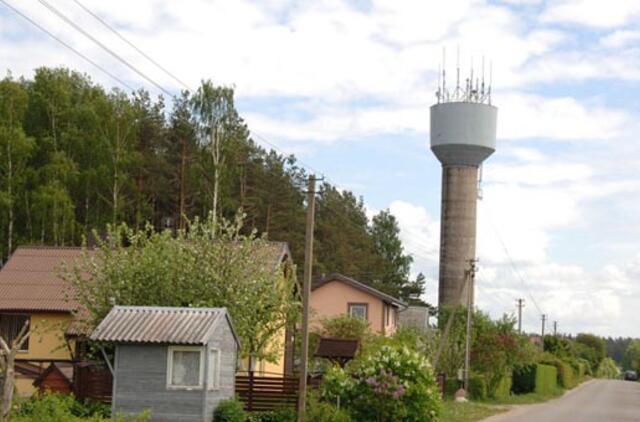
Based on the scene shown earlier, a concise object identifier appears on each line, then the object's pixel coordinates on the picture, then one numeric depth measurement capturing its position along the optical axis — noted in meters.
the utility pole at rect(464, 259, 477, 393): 47.97
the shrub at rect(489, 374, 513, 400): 51.67
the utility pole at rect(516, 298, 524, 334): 90.80
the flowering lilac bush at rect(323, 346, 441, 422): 27.55
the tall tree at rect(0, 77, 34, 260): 55.38
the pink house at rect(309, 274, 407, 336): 61.22
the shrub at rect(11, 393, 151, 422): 20.02
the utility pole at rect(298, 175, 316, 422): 26.03
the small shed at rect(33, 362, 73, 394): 29.23
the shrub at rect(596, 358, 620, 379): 146.56
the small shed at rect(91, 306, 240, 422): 24.80
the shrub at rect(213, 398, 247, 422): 25.39
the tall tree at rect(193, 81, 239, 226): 61.19
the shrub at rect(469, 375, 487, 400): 49.53
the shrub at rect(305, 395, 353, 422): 26.33
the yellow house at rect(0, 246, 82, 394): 37.47
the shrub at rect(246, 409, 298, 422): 27.17
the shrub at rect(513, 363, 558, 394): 59.34
